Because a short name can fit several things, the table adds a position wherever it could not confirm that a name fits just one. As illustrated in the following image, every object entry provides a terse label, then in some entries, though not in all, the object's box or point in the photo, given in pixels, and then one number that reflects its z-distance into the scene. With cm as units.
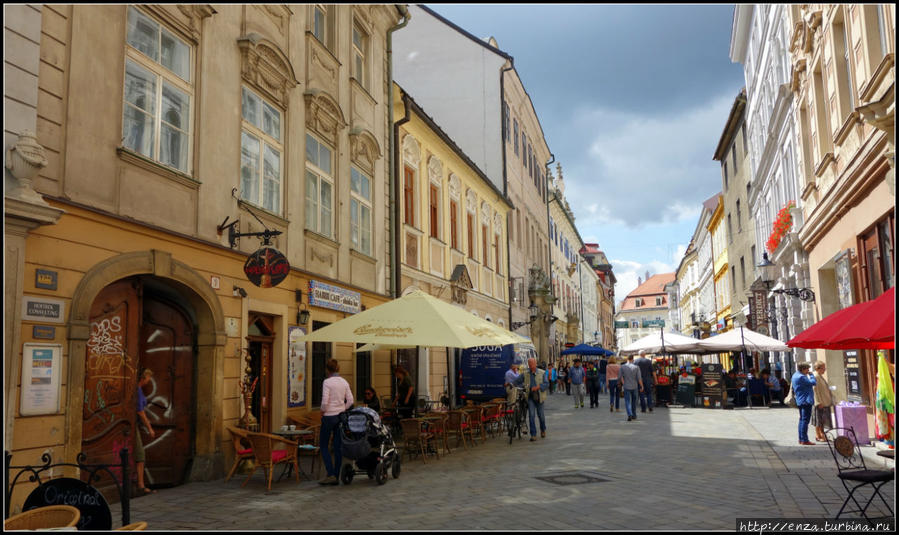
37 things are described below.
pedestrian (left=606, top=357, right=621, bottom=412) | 2373
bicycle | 1523
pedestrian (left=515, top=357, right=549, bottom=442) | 1541
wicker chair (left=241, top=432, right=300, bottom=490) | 926
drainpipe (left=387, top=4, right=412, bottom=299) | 1761
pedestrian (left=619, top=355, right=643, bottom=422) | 1953
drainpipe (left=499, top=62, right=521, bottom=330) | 2973
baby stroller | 954
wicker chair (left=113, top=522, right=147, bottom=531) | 435
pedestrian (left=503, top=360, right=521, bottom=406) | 1614
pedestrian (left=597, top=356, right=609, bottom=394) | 4016
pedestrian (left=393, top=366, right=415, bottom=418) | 1448
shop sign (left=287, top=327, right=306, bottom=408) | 1253
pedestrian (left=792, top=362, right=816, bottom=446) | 1300
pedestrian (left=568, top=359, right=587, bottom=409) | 2584
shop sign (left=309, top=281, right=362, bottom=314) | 1333
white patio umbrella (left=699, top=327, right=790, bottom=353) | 2361
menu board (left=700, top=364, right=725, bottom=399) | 2422
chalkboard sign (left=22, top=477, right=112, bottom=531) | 478
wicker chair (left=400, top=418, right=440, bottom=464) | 1186
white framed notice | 709
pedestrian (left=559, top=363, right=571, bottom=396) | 3903
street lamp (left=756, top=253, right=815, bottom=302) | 1812
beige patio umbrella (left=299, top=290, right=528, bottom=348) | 1090
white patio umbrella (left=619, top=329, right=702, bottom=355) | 2639
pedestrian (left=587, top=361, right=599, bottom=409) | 2634
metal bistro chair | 636
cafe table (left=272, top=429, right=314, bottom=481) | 1039
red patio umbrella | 673
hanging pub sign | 1027
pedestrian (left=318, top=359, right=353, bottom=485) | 982
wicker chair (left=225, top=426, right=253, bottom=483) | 991
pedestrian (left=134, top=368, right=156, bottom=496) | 886
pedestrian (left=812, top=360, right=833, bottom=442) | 1279
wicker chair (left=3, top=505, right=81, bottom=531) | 426
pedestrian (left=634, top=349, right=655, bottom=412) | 2291
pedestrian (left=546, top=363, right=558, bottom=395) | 3559
